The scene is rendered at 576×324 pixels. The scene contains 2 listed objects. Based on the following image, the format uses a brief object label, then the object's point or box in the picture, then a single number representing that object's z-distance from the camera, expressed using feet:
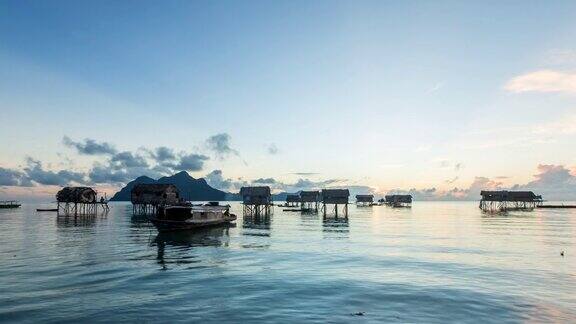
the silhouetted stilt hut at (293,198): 571.85
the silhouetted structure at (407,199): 644.69
